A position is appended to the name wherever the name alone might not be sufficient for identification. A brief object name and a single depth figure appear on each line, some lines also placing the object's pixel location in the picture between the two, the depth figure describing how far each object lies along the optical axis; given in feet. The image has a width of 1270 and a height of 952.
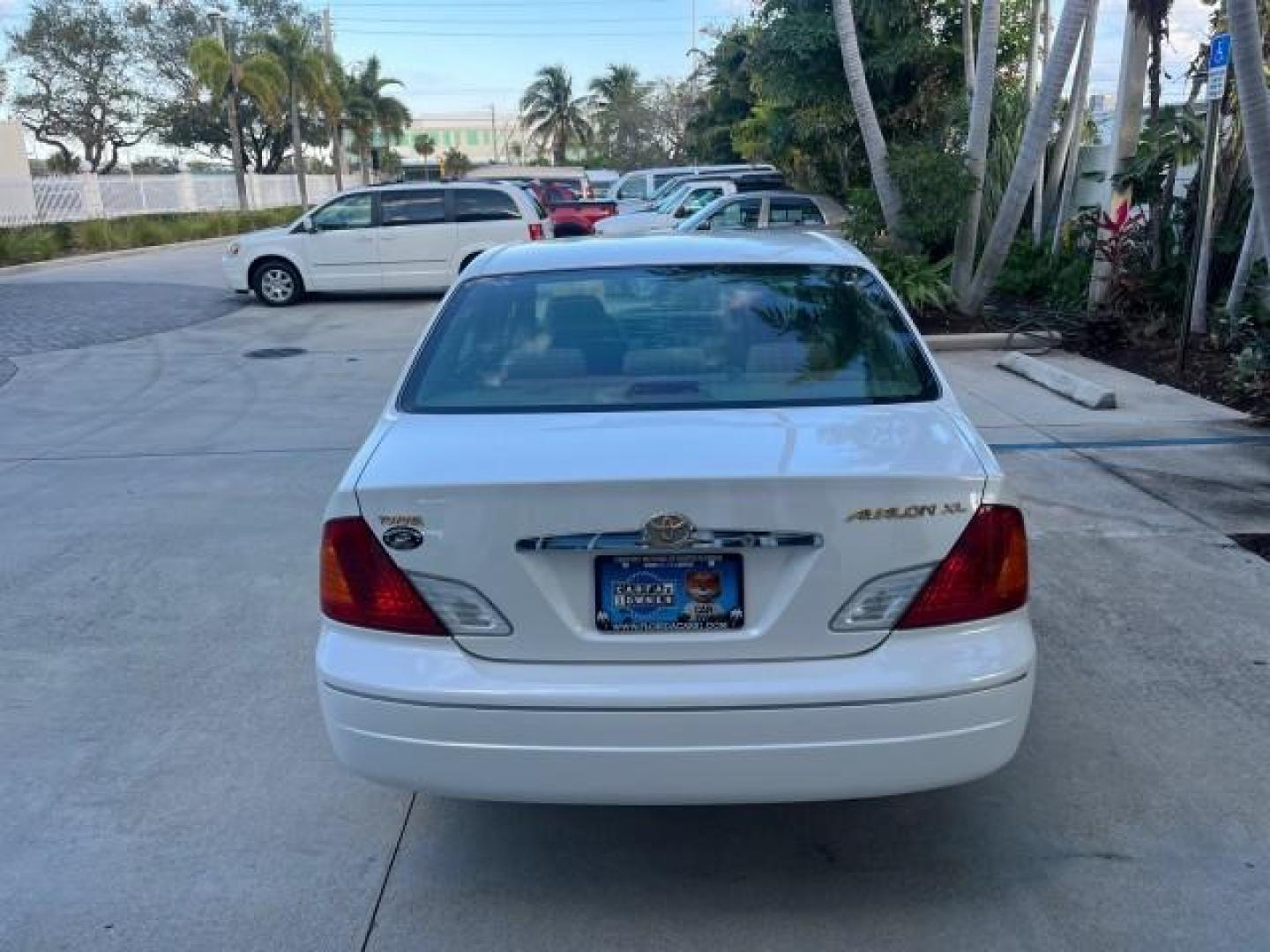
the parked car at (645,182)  83.92
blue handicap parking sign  27.54
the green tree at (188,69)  168.25
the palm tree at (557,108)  258.16
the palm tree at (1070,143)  43.24
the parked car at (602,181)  109.97
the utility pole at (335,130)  172.80
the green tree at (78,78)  156.76
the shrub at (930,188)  38.55
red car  75.82
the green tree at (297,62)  143.23
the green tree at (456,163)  299.17
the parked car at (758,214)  49.06
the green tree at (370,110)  207.00
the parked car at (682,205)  61.98
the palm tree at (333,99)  151.43
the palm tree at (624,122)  208.85
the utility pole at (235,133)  129.80
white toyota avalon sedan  8.52
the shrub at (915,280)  39.55
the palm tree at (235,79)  124.77
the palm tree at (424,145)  334.85
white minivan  53.67
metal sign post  27.78
